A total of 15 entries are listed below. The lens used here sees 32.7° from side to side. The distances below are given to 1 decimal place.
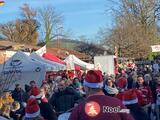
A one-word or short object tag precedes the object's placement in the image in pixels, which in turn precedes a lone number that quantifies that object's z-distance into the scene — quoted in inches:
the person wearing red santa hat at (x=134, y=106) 210.7
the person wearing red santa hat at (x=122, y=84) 310.4
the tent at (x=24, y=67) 478.6
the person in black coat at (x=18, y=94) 383.0
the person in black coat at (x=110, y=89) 320.2
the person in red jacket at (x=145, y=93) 268.9
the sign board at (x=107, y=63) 771.2
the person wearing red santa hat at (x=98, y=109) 107.7
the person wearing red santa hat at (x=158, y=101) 314.0
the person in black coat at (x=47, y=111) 238.4
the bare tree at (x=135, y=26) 1246.7
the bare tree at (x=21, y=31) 1584.1
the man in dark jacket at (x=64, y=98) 281.0
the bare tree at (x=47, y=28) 1684.3
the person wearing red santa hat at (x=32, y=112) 181.8
